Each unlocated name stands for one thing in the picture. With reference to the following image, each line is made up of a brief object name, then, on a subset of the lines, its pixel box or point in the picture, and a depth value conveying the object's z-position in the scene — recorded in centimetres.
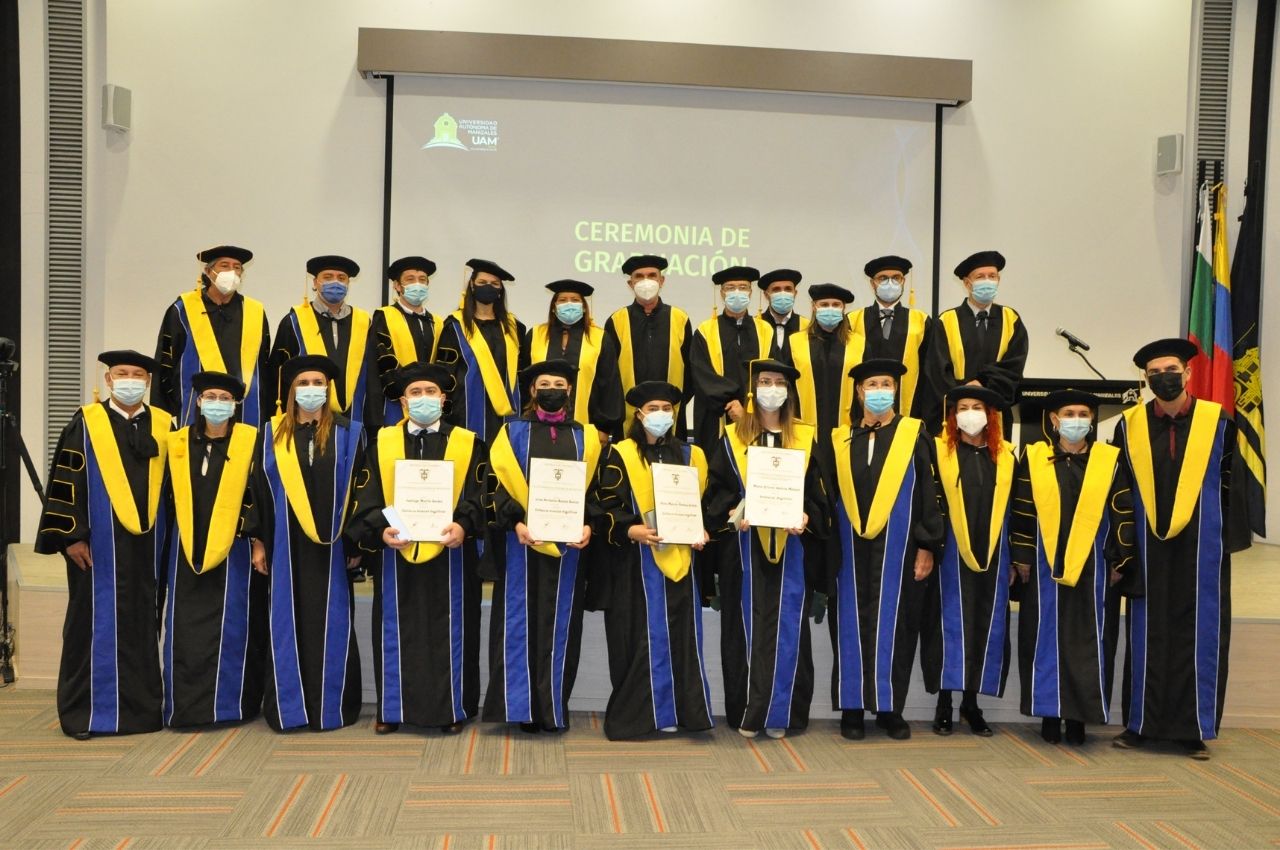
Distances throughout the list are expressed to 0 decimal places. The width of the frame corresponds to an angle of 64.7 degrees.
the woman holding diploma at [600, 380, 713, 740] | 438
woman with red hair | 450
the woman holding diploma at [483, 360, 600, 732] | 433
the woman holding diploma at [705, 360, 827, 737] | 445
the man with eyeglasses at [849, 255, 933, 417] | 541
